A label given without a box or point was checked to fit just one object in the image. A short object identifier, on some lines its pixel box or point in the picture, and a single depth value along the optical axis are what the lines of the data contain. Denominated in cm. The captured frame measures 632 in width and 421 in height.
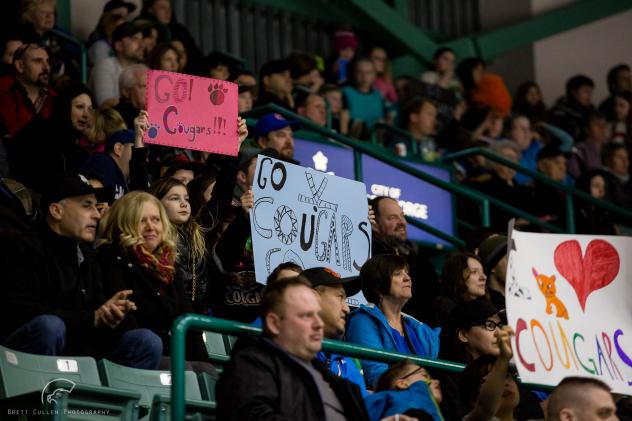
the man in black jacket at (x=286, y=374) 926
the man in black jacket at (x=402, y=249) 1551
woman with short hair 1258
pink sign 1405
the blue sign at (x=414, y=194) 2038
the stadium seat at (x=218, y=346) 1272
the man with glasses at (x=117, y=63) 1864
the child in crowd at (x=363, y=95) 2371
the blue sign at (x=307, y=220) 1351
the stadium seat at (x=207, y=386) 1132
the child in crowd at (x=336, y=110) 2241
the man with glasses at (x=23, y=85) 1683
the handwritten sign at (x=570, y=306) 1121
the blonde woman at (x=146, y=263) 1208
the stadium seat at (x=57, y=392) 1031
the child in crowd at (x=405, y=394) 995
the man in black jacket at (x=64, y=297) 1101
